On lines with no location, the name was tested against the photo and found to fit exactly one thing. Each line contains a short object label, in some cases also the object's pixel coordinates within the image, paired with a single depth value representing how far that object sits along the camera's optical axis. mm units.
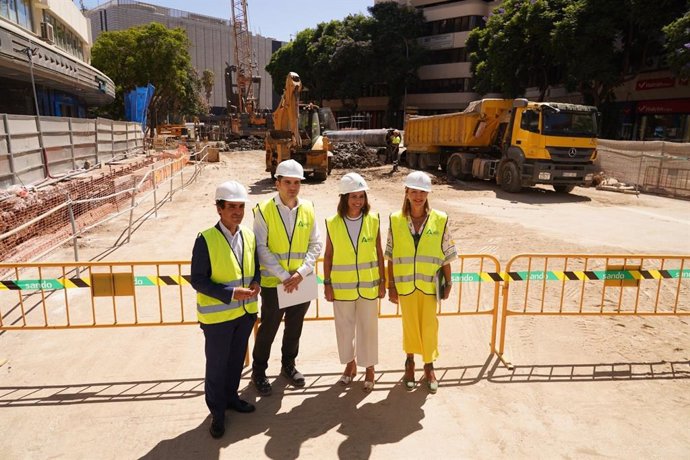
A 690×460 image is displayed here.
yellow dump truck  14680
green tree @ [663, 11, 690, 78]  18969
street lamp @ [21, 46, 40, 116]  14911
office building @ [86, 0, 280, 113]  88500
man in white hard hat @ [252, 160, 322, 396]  3760
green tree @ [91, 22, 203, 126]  40875
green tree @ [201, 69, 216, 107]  81812
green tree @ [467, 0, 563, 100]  26516
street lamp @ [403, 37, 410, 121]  45688
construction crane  39344
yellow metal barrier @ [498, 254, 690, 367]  4711
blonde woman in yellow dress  3885
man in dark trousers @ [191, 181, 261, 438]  3254
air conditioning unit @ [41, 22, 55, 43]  22652
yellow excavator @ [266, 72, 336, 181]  17016
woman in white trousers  3834
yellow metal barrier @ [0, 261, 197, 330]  4324
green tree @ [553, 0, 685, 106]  21297
